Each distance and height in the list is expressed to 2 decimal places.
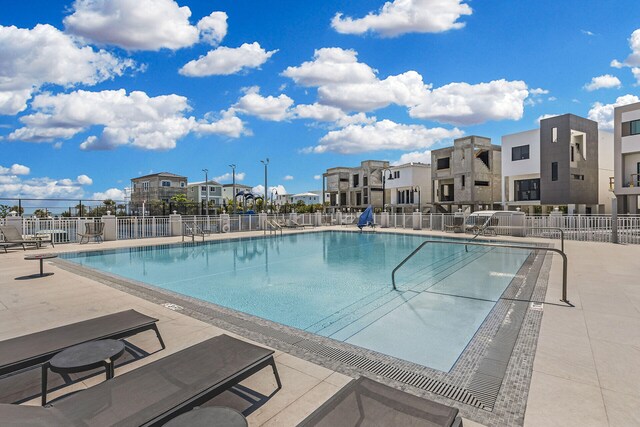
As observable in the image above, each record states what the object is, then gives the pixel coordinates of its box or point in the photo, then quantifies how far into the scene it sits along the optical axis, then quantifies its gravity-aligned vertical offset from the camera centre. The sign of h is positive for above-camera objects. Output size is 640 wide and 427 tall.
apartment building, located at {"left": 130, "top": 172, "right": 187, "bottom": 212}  55.84 +4.42
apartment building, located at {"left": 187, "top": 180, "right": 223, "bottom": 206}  62.31 +3.77
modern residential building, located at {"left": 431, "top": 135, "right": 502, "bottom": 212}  34.44 +3.92
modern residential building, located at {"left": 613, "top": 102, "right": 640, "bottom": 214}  24.05 +3.64
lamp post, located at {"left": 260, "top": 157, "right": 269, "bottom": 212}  36.66 +5.07
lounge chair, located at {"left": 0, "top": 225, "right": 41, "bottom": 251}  12.38 -0.81
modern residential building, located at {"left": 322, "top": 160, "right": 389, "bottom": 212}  49.22 +3.74
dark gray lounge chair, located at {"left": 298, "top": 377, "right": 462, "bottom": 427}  2.10 -1.35
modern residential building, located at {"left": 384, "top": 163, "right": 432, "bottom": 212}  43.12 +2.93
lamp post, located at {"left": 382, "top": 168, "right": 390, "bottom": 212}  44.09 +3.75
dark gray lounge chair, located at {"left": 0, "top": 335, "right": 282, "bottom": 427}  1.99 -1.28
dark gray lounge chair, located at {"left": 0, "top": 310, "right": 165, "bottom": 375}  2.87 -1.25
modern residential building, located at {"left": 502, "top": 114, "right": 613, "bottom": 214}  28.47 +3.60
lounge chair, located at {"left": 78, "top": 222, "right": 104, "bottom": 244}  14.96 -0.83
